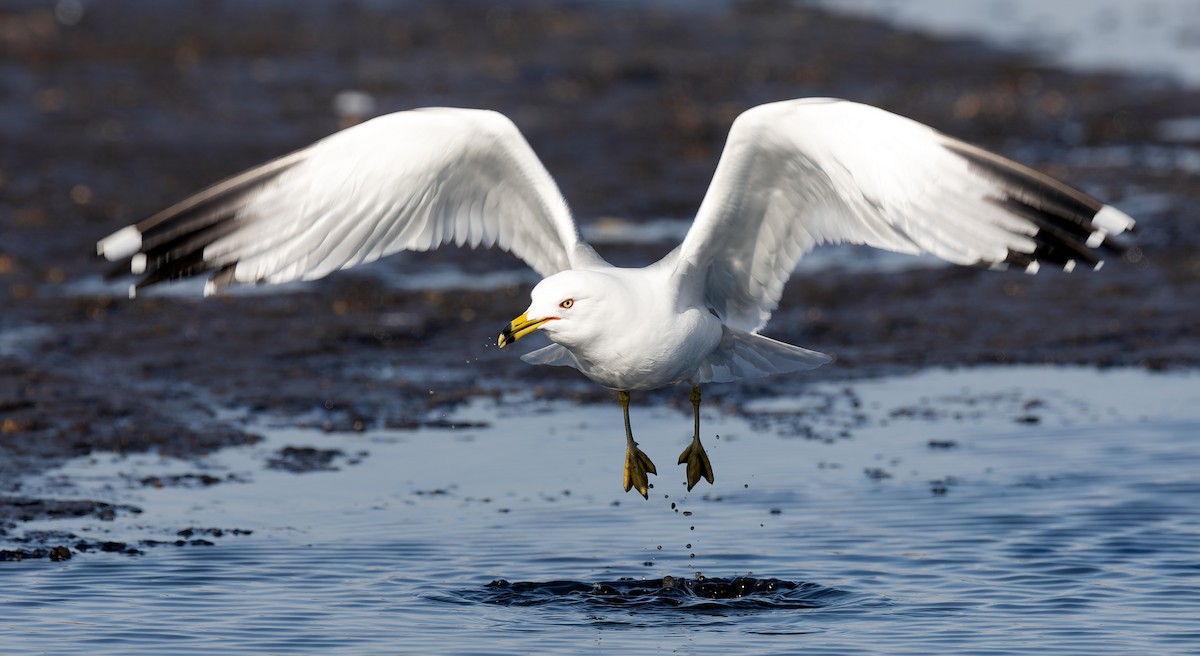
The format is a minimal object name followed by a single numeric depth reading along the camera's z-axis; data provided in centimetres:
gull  1470
